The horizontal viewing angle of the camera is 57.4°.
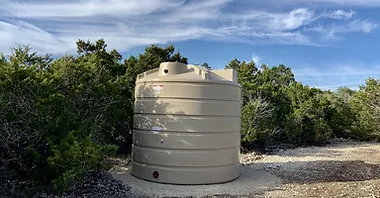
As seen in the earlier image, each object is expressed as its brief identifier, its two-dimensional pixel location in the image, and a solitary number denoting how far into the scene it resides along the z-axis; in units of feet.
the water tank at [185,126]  21.59
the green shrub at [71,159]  15.90
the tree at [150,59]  37.55
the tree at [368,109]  47.16
